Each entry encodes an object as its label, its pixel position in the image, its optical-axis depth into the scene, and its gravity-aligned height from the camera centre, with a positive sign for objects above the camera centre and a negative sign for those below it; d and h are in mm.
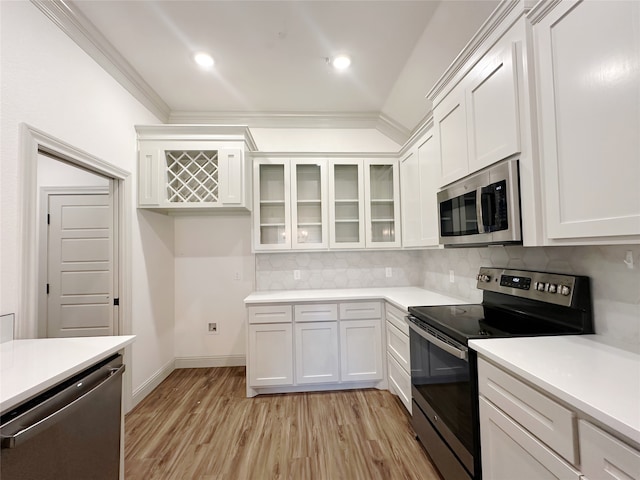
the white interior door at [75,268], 2770 -159
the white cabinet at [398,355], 2066 -916
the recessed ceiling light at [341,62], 2232 +1597
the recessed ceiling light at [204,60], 2182 +1599
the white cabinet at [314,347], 2482 -935
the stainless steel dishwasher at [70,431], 837 -657
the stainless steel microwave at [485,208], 1241 +207
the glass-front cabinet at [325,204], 2900 +494
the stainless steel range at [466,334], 1236 -483
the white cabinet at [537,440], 700 -614
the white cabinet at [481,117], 1228 +710
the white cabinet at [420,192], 2166 +500
